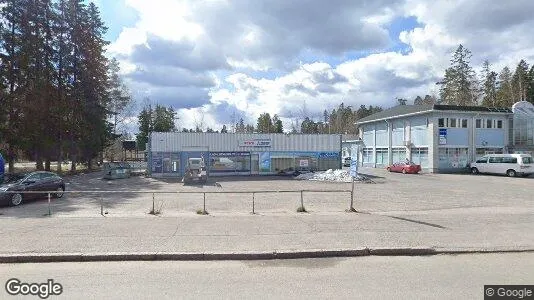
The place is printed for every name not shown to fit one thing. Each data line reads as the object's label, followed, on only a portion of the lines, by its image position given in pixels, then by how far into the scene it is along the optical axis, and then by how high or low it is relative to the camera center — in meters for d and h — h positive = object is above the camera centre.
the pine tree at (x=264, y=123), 112.01 +8.24
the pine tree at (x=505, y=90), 69.19 +11.06
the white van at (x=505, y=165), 37.38 -1.27
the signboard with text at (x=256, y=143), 39.44 +0.87
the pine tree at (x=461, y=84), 75.06 +12.68
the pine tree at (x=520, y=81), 67.25 +12.30
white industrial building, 43.50 +1.95
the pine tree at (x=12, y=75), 32.94 +6.58
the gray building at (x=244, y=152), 37.59 -0.02
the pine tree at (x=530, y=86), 68.75 +11.38
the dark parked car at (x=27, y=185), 17.31 -1.57
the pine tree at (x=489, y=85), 76.31 +12.85
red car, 42.19 -1.72
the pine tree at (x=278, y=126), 108.96 +7.13
